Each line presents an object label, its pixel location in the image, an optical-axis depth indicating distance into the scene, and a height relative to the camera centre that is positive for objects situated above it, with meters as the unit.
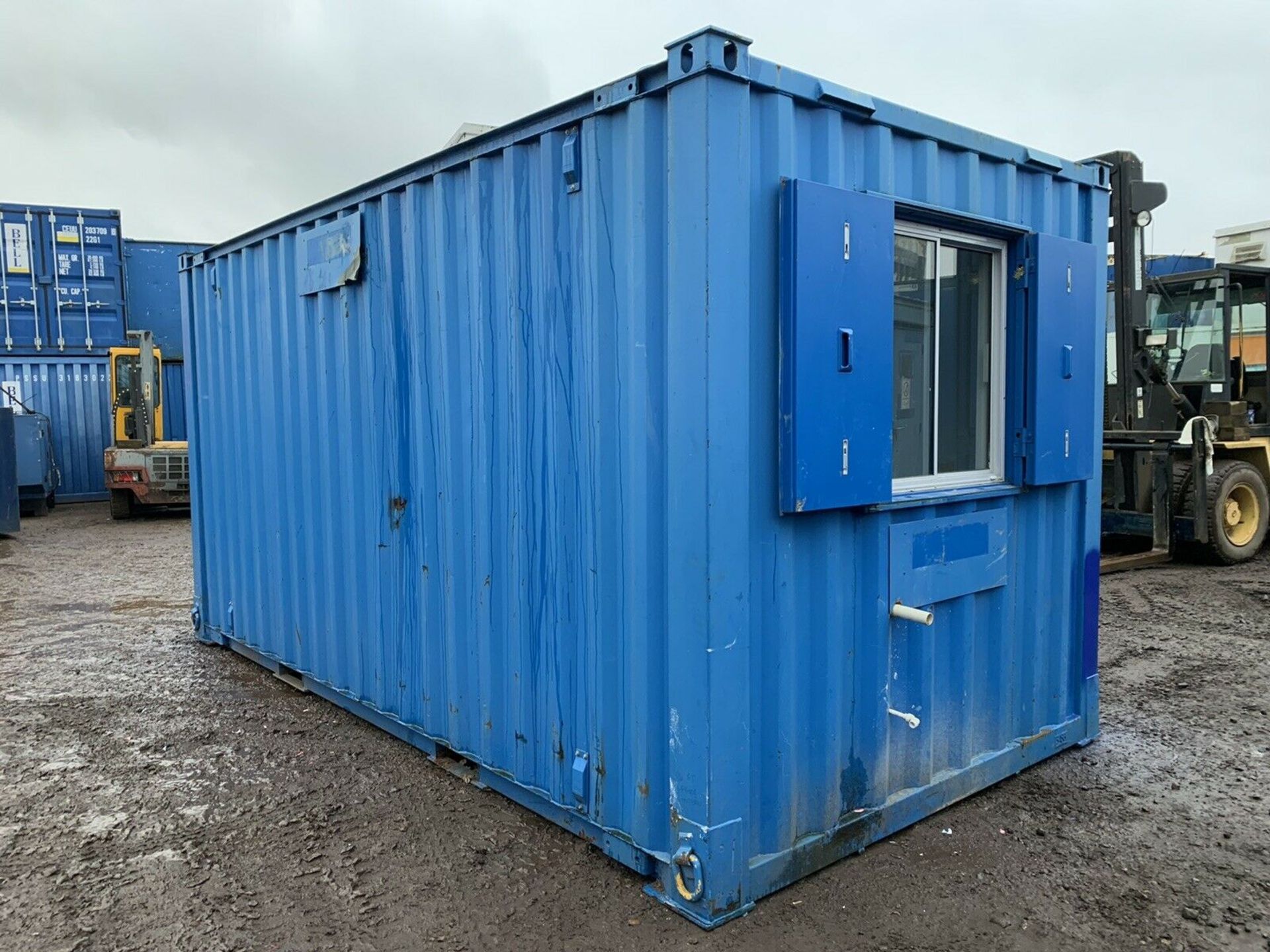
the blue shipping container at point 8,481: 12.79 -0.49
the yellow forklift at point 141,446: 14.66 -0.07
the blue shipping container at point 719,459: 3.05 -0.10
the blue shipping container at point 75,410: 17.38 +0.62
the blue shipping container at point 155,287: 19.12 +3.15
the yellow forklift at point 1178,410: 8.84 +0.15
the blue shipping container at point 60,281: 17.31 +3.02
